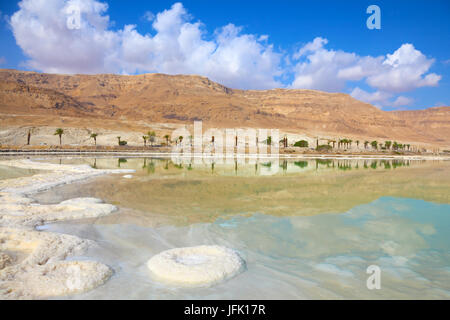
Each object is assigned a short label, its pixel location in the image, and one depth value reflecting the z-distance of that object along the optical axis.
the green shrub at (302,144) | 77.19
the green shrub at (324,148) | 71.31
